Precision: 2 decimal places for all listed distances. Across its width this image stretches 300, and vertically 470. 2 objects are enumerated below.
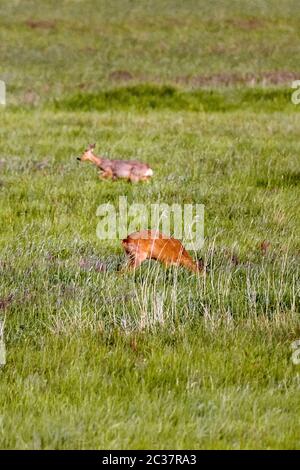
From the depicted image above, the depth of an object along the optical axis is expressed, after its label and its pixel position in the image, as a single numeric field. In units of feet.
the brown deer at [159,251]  52.16
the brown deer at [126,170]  80.89
